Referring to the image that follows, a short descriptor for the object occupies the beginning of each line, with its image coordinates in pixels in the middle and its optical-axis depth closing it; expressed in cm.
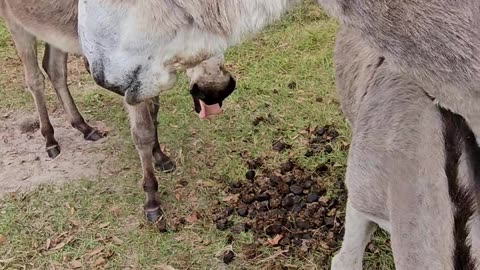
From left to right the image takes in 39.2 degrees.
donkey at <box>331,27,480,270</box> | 162
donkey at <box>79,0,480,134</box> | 134
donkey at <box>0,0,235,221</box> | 272
